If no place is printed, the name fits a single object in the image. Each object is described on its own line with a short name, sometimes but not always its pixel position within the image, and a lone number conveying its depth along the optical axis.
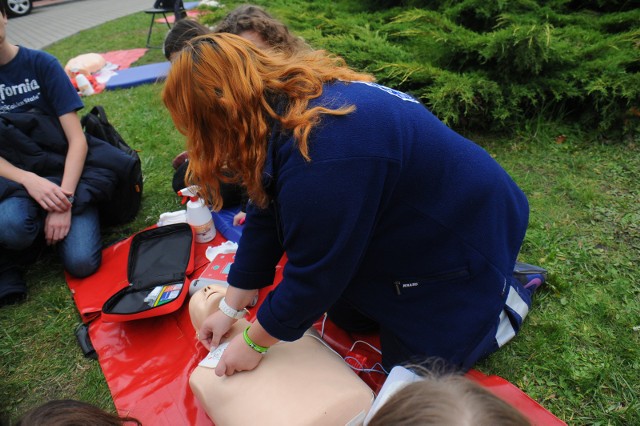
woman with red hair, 1.04
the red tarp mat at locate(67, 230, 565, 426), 1.68
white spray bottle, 2.54
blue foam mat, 5.23
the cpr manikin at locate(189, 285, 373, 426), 1.33
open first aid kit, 2.01
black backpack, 2.68
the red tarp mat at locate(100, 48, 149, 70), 6.15
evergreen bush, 2.90
